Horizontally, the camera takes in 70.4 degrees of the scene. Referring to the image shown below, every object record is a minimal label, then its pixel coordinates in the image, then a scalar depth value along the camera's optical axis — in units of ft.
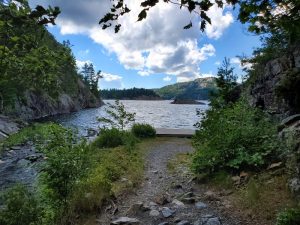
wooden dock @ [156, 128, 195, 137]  54.60
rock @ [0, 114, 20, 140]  64.22
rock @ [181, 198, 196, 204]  17.63
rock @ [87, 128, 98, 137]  70.14
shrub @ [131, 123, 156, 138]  52.67
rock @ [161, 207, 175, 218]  16.06
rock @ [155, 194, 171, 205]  17.95
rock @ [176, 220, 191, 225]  14.80
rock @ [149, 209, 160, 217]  16.36
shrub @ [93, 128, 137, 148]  41.95
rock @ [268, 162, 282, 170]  17.93
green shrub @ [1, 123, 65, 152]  51.15
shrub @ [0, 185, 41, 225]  14.40
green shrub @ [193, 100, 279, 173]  19.69
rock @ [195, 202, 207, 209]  16.69
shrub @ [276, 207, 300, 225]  11.46
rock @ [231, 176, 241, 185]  18.52
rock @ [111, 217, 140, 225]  15.70
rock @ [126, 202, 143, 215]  17.17
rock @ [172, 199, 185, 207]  17.25
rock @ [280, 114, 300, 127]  20.40
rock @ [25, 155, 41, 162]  40.10
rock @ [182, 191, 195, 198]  18.51
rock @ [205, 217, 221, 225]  14.53
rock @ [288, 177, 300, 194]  14.46
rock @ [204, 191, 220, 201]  17.51
